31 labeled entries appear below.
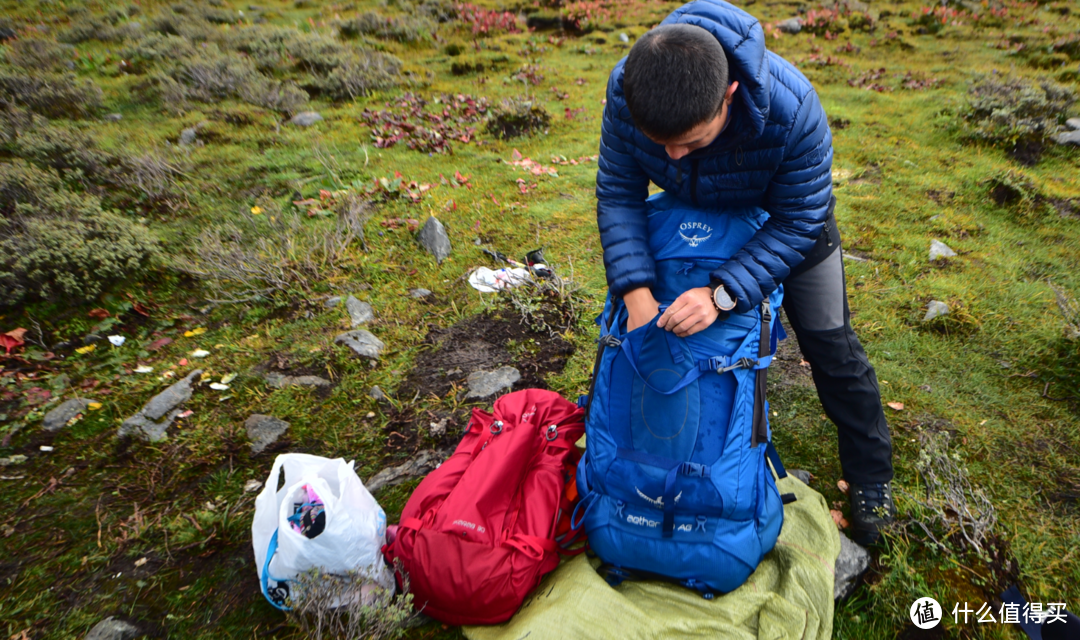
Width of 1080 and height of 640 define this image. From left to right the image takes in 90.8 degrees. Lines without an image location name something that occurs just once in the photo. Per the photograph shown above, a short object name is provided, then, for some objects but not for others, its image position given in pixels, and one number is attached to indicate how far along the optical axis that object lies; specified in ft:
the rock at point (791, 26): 37.93
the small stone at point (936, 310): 13.44
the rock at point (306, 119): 26.58
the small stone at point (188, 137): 24.75
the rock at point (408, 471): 10.19
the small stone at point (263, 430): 10.90
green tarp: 7.34
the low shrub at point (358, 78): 29.76
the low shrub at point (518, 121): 25.30
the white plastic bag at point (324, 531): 7.02
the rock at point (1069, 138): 20.93
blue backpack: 7.38
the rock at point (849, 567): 8.12
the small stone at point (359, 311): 14.20
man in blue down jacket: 5.39
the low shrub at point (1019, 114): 21.04
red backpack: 7.34
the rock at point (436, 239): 16.76
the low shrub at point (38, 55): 30.73
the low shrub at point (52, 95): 25.98
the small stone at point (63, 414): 11.10
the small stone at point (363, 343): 12.96
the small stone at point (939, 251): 15.75
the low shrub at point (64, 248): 13.57
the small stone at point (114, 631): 7.55
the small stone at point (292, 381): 12.20
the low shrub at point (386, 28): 39.04
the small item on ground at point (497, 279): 15.08
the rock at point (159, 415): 10.92
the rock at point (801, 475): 10.10
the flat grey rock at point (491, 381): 12.04
